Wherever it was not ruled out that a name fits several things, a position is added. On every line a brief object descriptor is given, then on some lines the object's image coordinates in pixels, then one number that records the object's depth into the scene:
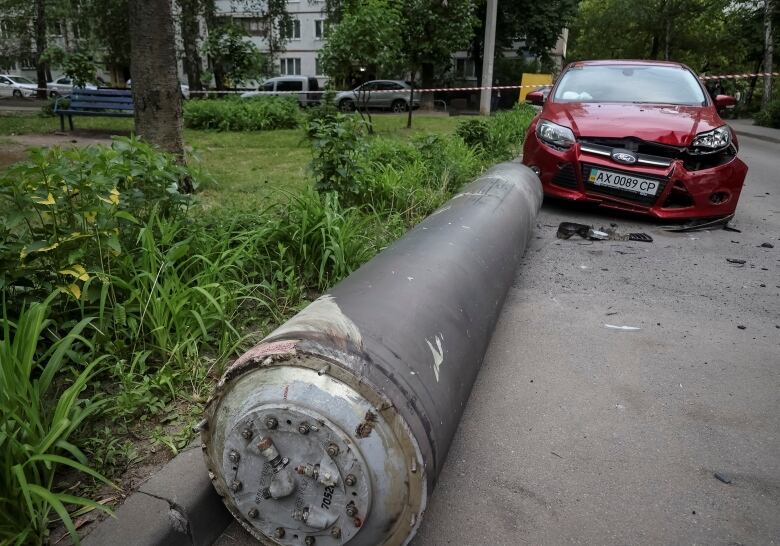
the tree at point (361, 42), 11.30
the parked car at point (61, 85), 29.89
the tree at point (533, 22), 29.12
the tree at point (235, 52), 14.97
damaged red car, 4.93
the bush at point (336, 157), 4.24
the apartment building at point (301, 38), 46.16
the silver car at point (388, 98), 26.22
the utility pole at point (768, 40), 21.91
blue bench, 11.17
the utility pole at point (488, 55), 18.28
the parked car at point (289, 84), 27.86
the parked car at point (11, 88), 34.47
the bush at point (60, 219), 2.20
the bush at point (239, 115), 13.01
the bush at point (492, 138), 8.13
